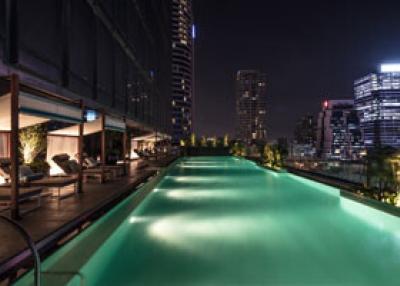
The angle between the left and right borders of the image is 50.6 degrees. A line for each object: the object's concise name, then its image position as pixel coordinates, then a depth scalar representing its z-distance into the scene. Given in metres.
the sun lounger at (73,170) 10.60
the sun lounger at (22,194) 5.66
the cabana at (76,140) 11.31
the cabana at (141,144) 27.34
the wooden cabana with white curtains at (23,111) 5.31
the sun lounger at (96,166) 12.60
